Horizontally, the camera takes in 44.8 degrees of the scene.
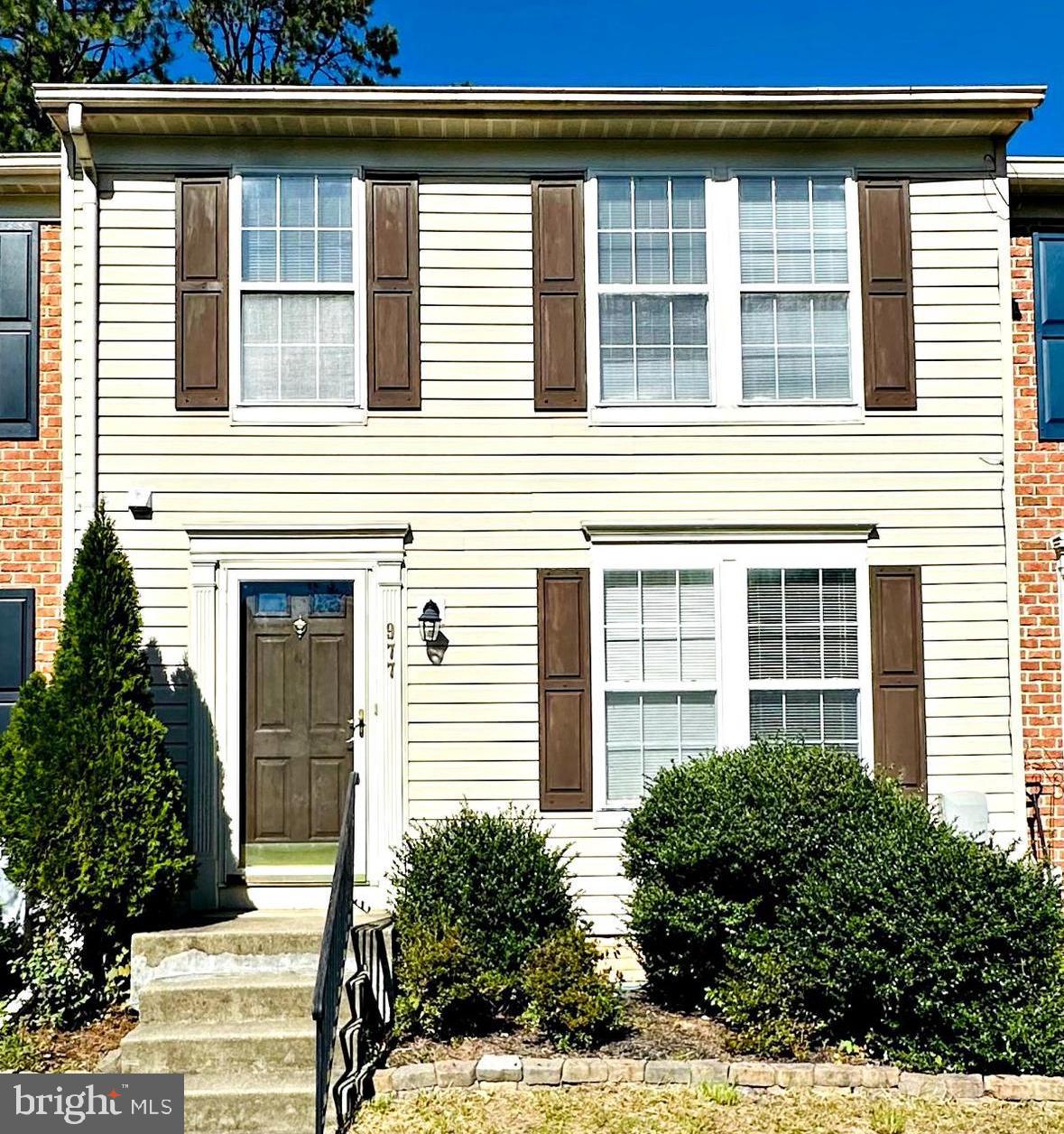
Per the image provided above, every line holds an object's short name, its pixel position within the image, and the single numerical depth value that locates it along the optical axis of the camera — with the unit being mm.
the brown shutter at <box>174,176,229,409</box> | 8258
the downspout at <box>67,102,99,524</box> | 8164
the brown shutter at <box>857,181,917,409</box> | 8461
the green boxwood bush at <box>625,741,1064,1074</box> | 6215
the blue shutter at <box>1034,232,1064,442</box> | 8727
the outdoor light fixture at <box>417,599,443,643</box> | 8172
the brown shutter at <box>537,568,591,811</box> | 8164
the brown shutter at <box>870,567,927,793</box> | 8273
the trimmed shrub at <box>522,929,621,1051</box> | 6477
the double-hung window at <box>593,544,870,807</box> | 8273
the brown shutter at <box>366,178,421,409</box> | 8336
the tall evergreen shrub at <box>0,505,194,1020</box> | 7008
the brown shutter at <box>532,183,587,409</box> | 8375
